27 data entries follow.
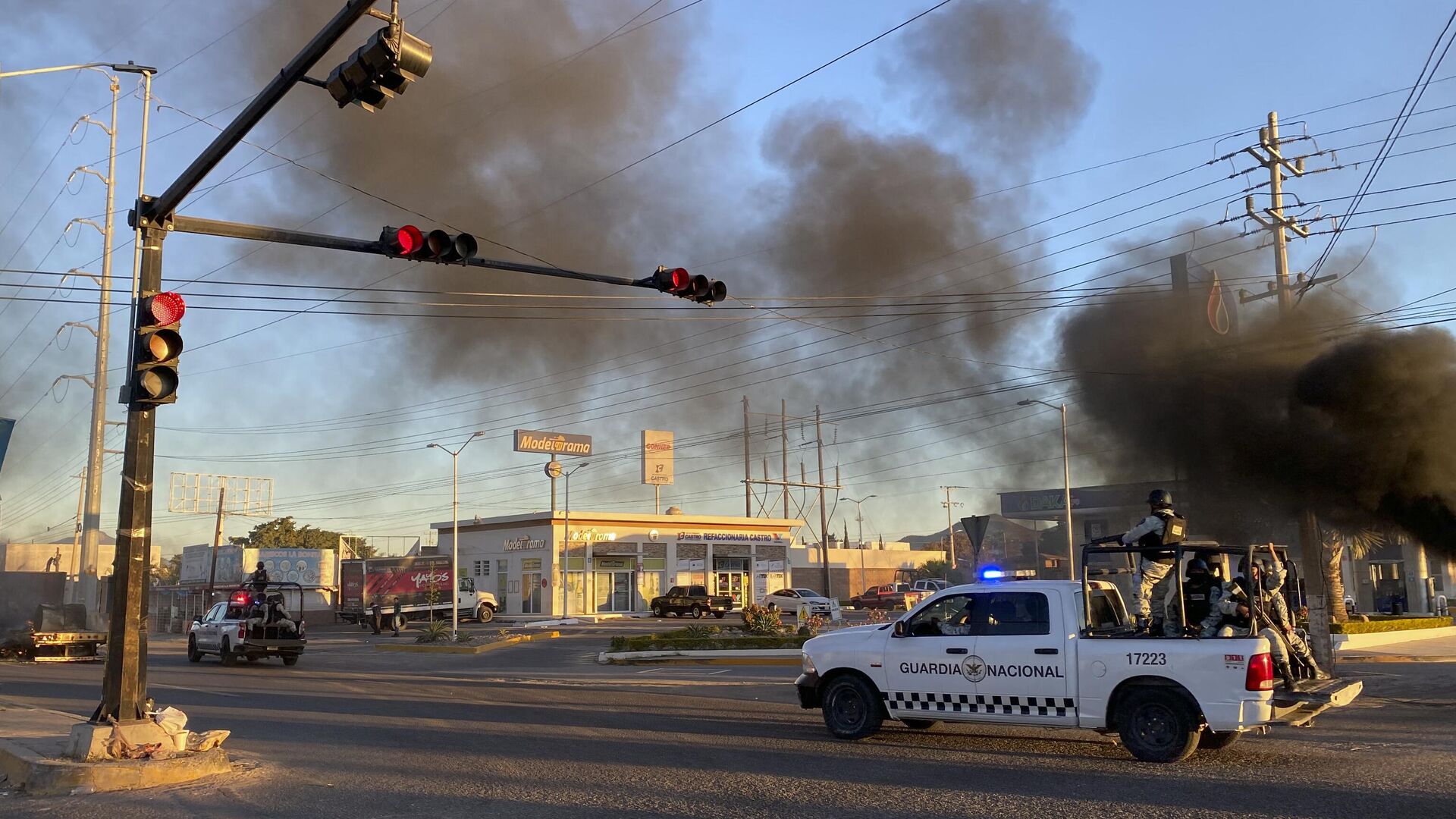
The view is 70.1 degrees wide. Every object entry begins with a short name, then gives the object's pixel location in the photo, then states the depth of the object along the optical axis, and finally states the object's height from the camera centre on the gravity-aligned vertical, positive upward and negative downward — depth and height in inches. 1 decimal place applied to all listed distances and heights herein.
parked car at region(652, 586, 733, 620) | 1779.0 -59.5
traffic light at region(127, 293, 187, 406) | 342.6 +74.9
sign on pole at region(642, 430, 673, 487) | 2370.8 +253.5
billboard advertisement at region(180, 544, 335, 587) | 1900.8 +24.2
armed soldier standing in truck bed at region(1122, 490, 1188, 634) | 361.1 -0.1
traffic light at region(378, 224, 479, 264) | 381.7 +122.9
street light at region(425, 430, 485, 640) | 1264.8 +44.0
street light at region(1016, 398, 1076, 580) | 1242.7 +90.9
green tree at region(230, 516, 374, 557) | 3408.0 +137.0
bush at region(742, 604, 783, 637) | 971.9 -52.1
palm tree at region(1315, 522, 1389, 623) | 893.2 -2.5
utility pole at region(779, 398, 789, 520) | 2276.1 +276.9
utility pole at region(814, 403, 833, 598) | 1795.3 +51.0
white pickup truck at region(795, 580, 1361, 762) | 328.5 -39.6
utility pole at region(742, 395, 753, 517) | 2288.4 +173.8
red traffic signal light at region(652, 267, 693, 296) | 468.8 +129.3
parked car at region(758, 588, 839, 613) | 1476.4 -52.5
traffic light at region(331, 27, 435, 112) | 275.4 +135.6
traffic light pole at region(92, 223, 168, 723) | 333.4 +1.2
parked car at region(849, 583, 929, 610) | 1797.6 -65.5
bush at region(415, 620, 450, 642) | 1213.7 -69.6
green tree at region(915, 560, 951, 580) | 3073.3 -22.2
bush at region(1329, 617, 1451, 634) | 902.4 -69.5
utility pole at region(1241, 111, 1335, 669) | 636.1 +179.8
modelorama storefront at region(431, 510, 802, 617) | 2065.7 +24.0
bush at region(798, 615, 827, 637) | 962.1 -61.6
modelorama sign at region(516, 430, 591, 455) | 2304.4 +288.6
